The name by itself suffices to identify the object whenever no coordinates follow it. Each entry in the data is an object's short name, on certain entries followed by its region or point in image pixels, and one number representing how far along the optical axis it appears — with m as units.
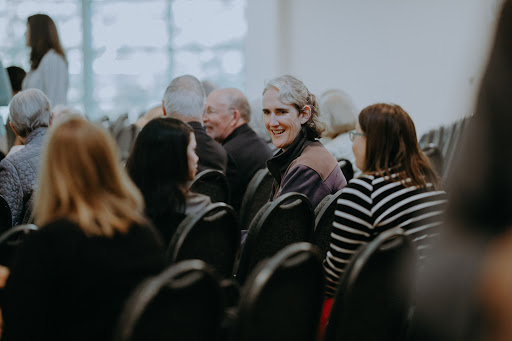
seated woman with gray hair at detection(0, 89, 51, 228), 5.29
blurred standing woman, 8.69
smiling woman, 4.90
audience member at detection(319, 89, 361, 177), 8.17
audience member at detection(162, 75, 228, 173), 6.49
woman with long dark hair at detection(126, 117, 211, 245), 3.68
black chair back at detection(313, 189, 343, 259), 4.35
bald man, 7.10
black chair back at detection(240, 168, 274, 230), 5.87
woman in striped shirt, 3.66
